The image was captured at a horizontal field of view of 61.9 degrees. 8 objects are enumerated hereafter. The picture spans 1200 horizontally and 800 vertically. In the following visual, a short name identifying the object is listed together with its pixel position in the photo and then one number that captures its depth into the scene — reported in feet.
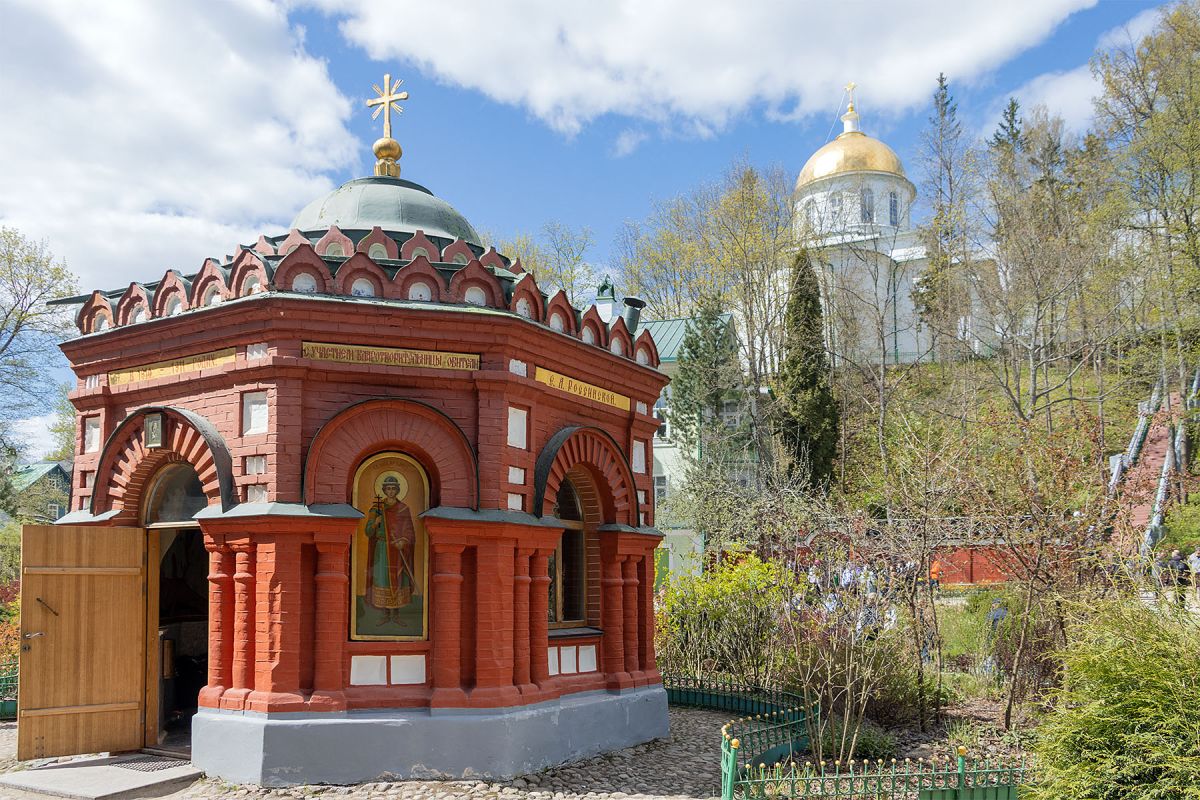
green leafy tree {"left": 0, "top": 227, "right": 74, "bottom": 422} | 87.30
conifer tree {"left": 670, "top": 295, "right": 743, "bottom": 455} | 99.91
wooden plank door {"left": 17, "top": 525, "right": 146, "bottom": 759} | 31.89
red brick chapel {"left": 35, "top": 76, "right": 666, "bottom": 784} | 30.48
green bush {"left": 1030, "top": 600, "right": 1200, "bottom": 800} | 20.70
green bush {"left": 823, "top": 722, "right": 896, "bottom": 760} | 34.30
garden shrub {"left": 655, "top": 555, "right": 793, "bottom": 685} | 48.21
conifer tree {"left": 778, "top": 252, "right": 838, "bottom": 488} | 95.71
